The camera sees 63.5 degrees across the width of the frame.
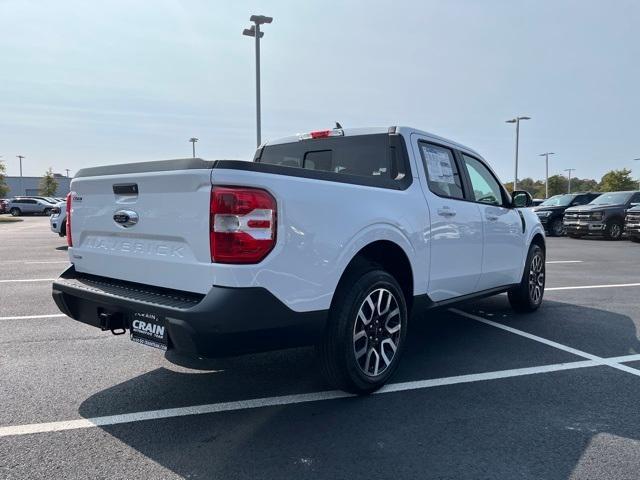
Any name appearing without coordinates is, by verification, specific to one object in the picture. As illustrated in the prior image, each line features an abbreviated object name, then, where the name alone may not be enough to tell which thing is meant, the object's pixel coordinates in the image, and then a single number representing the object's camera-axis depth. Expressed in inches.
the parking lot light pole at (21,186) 3416.6
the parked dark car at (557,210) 828.6
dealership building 3789.4
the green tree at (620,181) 2500.0
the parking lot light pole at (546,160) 2588.6
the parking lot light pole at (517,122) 1518.2
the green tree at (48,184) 2733.8
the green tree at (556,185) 3431.8
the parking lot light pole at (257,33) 690.8
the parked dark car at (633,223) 669.9
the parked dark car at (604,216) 725.9
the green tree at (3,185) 1791.3
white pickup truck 109.7
